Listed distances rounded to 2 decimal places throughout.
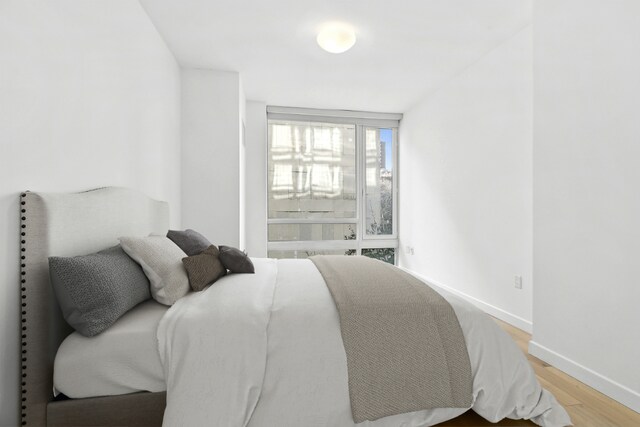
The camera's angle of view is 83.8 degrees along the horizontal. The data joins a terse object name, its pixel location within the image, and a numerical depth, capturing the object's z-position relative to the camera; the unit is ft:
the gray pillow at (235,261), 7.50
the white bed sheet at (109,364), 4.55
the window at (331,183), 17.88
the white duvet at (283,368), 4.50
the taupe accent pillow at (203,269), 6.32
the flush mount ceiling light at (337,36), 10.03
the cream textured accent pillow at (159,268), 5.74
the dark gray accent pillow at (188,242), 7.98
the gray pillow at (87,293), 4.63
